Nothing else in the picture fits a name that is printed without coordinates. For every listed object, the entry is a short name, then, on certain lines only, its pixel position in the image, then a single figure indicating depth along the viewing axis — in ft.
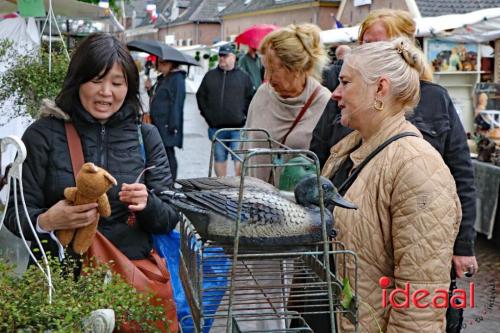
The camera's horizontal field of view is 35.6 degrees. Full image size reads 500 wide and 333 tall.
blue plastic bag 9.41
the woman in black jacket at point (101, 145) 8.88
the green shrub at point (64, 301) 6.27
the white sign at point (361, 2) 95.40
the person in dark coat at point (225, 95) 32.58
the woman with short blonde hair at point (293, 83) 13.12
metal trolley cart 6.08
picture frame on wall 42.29
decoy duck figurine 6.04
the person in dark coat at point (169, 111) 28.96
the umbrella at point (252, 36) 40.65
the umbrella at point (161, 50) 31.37
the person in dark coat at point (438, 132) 10.38
